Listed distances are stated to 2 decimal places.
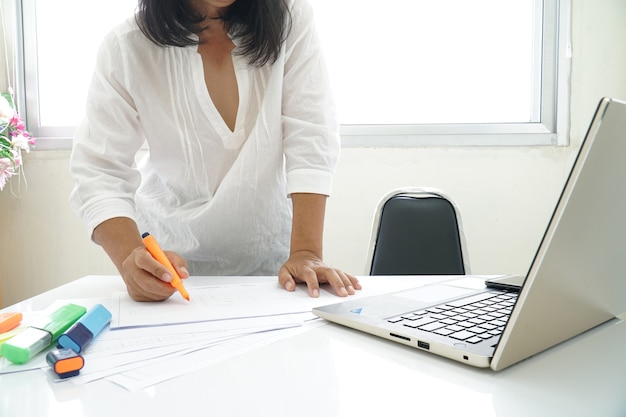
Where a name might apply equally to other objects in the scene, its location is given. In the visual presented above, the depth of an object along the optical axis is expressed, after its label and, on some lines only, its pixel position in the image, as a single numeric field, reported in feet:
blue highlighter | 1.55
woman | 3.02
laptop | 1.18
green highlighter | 1.49
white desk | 1.17
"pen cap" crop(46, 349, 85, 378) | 1.37
